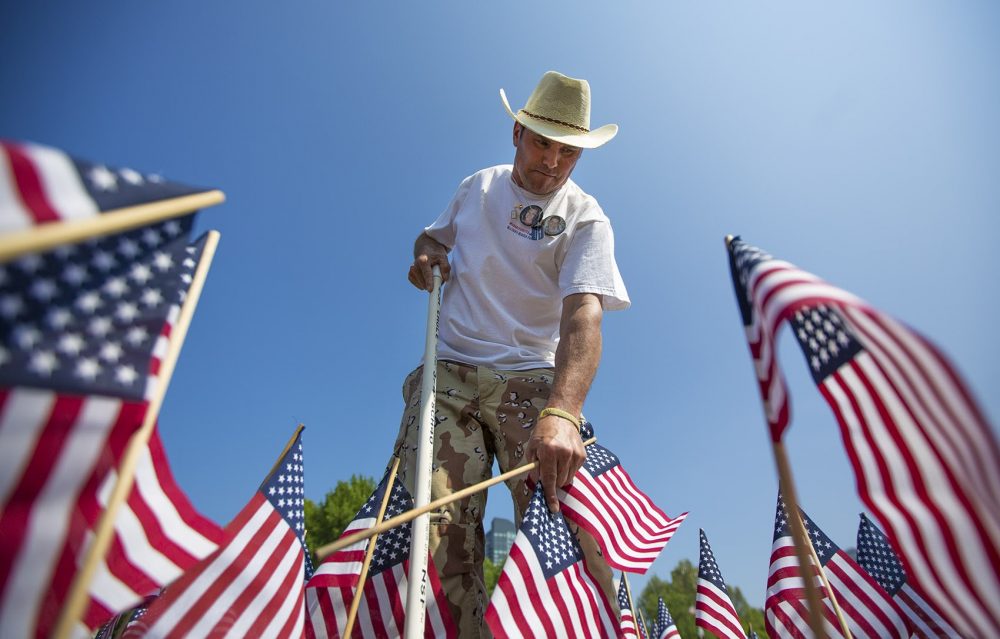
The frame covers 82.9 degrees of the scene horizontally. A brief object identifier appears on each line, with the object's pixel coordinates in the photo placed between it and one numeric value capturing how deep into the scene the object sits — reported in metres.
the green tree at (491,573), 35.43
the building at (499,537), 140.38
